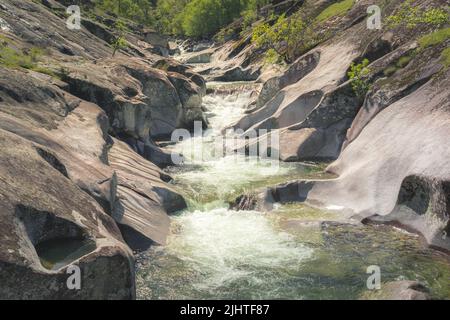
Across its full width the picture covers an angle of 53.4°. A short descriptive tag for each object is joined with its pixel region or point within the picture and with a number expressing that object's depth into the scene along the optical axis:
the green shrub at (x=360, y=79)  29.64
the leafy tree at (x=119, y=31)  56.68
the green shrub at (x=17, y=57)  25.72
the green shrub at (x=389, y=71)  28.55
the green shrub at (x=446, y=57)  23.41
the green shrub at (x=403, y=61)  28.02
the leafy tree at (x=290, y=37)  44.78
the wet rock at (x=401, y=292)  11.80
